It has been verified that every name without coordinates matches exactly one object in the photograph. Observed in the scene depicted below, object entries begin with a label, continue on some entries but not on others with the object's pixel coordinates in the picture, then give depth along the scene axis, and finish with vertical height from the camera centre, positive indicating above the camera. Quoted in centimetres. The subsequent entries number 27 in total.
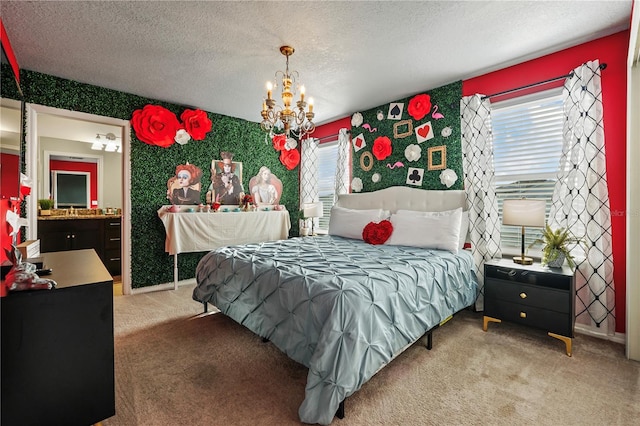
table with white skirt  382 -23
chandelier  245 +83
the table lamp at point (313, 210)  461 +3
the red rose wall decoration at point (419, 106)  359 +132
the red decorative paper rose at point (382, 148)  407 +90
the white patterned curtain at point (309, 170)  521 +75
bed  149 -55
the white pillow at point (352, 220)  361 -10
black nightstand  222 -68
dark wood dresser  116 -60
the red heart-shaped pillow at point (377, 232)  321 -22
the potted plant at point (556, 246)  240 -29
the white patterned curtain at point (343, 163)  463 +77
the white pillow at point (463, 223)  310 -12
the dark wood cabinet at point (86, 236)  418 -36
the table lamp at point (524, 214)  242 -2
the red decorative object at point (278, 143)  498 +120
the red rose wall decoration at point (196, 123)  411 +128
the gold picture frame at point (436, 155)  348 +67
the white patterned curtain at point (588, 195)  240 +15
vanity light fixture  482 +121
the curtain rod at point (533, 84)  257 +121
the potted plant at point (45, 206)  446 +10
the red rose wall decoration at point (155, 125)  377 +115
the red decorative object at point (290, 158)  532 +99
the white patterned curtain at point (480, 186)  301 +28
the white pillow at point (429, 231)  287 -19
